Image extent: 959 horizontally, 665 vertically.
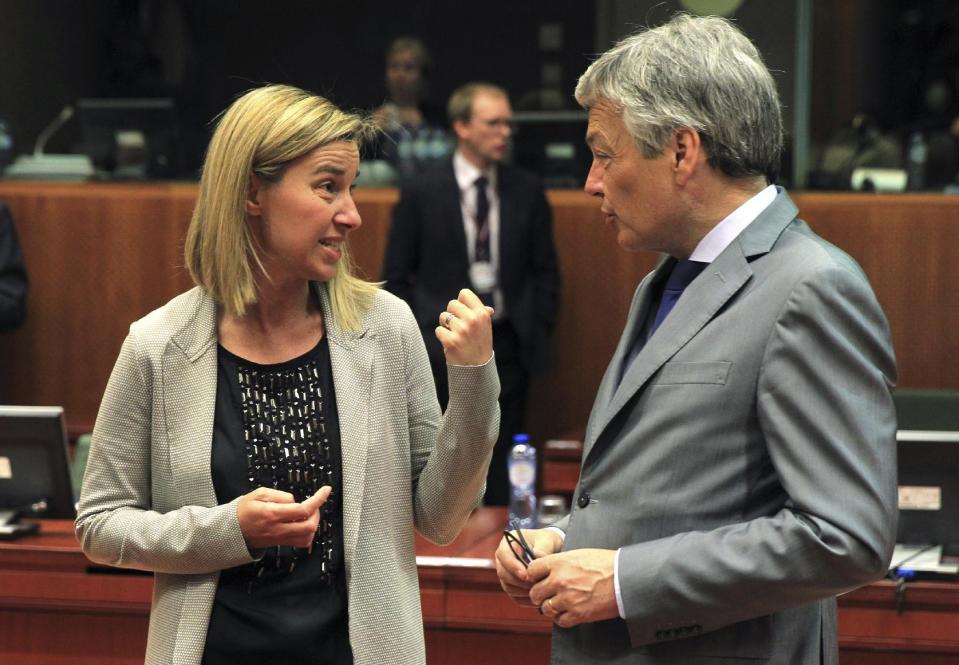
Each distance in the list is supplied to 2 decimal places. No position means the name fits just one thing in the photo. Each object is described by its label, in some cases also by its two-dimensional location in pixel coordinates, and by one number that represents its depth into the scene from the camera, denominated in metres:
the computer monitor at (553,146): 5.80
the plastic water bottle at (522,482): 3.62
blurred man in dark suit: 5.15
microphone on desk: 5.97
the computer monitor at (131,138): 5.94
